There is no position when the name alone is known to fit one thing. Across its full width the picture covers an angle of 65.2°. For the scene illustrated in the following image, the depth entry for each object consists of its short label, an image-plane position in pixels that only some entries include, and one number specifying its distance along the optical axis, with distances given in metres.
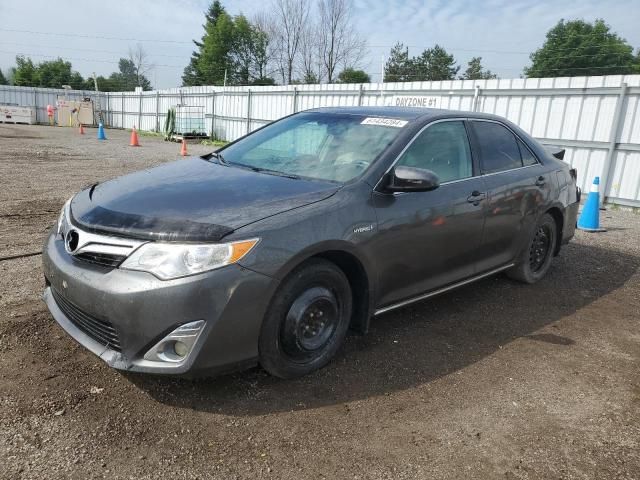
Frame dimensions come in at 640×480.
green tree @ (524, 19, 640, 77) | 55.47
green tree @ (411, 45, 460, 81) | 64.82
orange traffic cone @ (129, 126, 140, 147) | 20.63
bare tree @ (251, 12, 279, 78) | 55.75
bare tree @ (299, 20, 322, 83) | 49.03
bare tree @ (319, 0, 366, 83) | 46.99
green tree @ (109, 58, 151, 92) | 73.44
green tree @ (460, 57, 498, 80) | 67.94
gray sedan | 2.49
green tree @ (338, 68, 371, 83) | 46.19
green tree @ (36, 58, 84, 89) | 60.75
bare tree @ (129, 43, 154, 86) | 72.21
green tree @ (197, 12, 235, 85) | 62.19
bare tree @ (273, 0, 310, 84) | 51.09
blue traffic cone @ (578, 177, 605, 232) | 7.93
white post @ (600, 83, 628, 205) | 9.89
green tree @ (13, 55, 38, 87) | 60.03
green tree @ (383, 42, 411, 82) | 63.94
